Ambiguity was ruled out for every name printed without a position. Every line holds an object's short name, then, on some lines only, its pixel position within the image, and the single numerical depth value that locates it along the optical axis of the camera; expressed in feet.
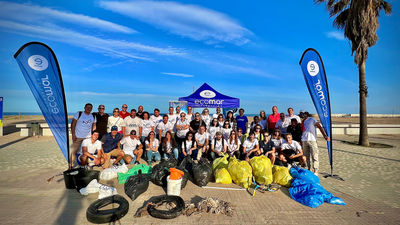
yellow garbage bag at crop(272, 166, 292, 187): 14.99
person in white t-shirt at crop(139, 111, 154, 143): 23.19
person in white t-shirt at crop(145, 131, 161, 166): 21.31
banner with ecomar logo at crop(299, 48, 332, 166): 17.87
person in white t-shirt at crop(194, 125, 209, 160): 21.21
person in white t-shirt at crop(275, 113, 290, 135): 22.26
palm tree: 29.45
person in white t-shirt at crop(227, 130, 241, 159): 20.62
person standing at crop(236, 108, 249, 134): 25.39
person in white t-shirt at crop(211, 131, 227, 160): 20.72
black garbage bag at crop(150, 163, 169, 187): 15.19
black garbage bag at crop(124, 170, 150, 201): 13.03
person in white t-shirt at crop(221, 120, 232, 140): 22.58
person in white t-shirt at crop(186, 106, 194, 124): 25.60
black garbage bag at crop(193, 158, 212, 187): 15.12
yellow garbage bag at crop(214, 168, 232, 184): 15.75
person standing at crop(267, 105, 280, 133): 23.94
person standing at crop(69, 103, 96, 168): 18.83
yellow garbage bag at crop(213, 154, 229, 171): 16.96
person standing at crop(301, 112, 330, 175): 17.67
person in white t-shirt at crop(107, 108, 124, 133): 22.30
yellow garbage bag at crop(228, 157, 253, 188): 15.06
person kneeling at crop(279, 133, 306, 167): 18.72
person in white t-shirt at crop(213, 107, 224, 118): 28.87
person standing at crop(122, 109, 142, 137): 22.46
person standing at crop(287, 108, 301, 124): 22.35
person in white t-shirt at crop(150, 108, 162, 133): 24.79
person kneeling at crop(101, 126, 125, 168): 20.38
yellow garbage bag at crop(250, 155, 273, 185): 15.24
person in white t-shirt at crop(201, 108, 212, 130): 26.53
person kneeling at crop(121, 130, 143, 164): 21.20
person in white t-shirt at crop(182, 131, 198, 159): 20.94
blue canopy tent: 34.17
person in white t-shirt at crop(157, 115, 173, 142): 23.72
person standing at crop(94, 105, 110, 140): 20.80
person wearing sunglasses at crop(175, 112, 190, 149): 22.99
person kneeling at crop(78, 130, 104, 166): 18.16
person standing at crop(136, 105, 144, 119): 25.51
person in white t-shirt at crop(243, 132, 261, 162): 20.09
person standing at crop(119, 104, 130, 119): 23.92
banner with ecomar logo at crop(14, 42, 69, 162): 14.39
